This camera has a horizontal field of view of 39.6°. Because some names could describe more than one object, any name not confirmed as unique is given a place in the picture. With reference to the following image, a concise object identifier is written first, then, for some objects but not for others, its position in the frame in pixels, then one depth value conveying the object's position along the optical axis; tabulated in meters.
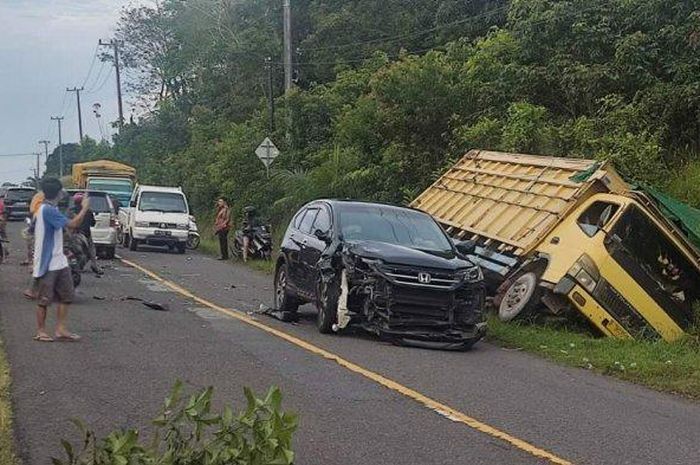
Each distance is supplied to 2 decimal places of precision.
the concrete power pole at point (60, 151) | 109.57
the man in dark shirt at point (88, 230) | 18.02
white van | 29.09
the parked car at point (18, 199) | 45.41
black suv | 11.63
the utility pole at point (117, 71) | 66.19
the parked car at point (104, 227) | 24.58
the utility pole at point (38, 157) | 135.15
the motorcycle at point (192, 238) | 31.23
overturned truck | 12.59
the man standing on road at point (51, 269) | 11.10
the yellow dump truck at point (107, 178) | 40.09
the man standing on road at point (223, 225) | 27.27
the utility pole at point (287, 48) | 32.06
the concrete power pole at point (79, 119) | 94.38
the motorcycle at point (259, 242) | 26.08
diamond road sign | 27.95
